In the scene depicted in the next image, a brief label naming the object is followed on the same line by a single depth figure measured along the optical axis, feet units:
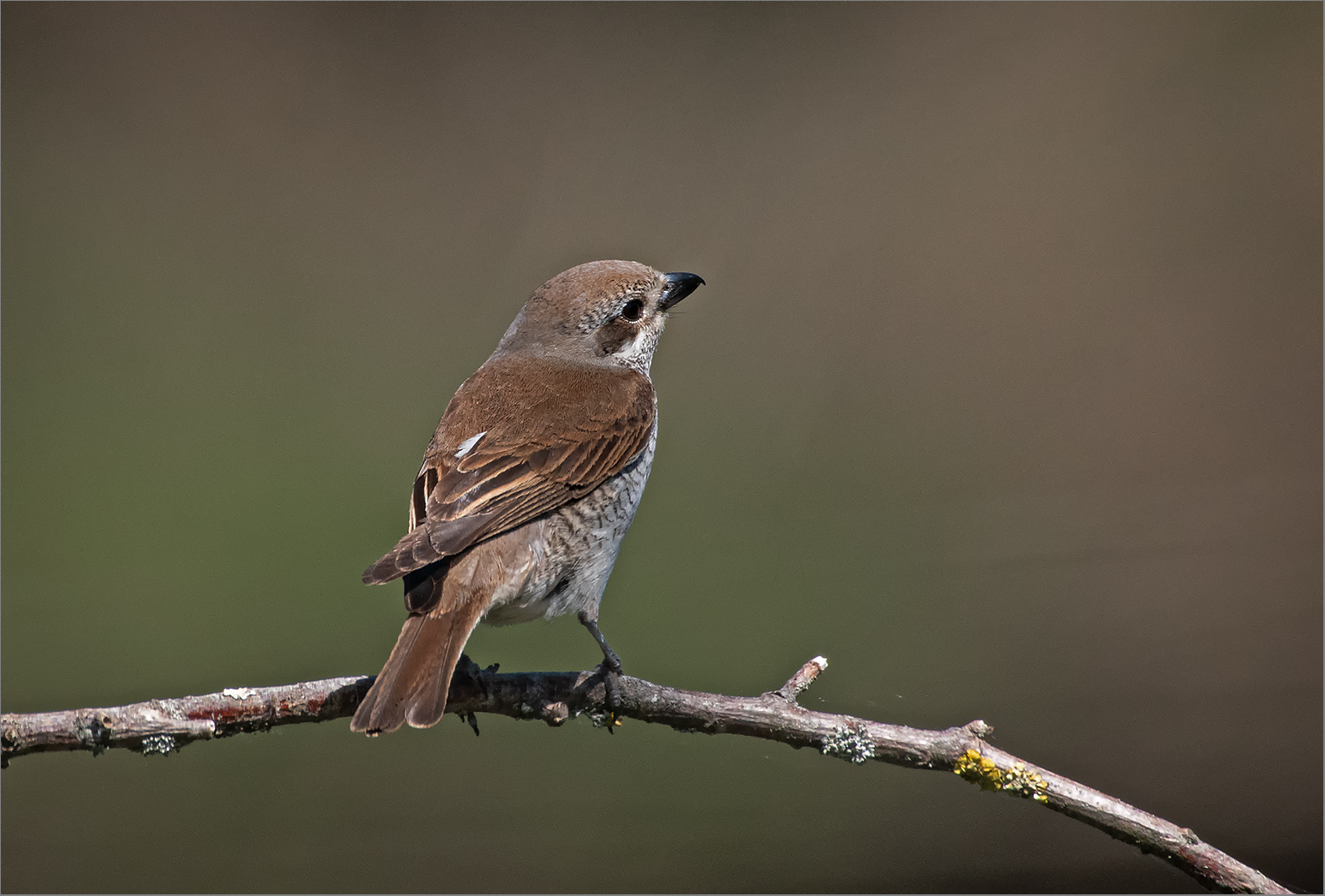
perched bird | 16.74
